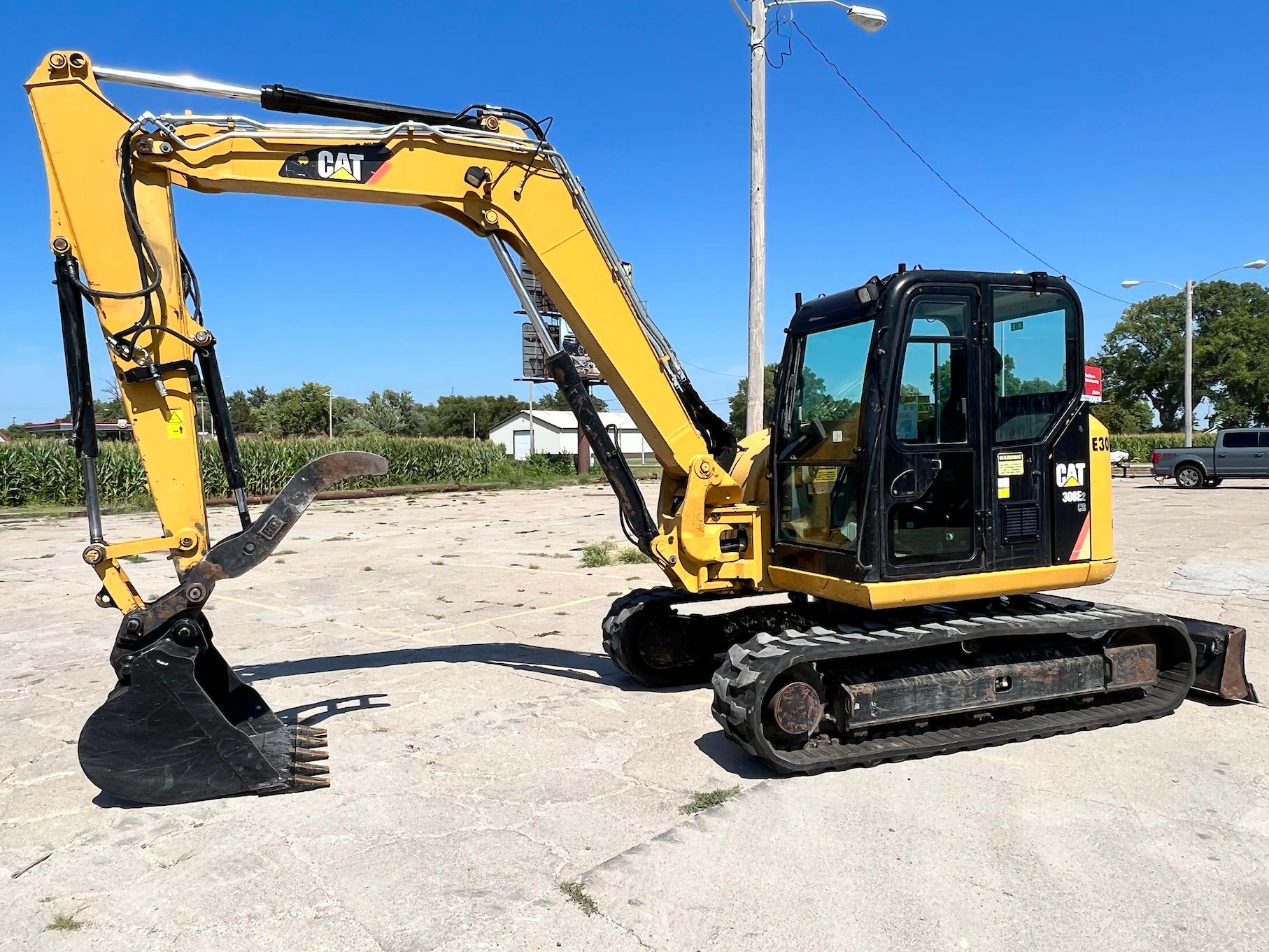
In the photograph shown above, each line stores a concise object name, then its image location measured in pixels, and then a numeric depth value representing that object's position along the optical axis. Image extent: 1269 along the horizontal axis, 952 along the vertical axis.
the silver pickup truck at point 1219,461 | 28.42
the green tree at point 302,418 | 79.44
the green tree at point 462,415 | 93.00
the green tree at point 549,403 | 97.56
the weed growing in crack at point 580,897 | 3.70
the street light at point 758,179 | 10.77
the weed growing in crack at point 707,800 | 4.69
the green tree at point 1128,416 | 63.72
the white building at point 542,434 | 82.12
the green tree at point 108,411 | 73.56
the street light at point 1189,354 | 33.75
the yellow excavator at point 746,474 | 4.88
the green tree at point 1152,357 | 70.81
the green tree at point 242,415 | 83.38
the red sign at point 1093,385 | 5.86
